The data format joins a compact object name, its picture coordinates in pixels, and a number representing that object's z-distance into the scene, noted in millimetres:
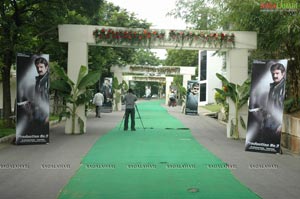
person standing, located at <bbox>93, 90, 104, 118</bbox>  16565
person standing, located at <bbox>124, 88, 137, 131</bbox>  11380
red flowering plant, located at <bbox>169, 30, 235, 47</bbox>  10490
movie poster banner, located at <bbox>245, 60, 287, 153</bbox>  7762
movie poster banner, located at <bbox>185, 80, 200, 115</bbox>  19700
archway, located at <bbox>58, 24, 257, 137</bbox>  10333
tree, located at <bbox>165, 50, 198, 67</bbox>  38576
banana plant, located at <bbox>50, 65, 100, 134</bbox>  10138
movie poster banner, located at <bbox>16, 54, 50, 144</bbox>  8359
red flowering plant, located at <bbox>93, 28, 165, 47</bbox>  10360
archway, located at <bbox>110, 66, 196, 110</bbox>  24300
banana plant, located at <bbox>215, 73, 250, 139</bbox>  9909
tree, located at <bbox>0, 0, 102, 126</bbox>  9639
